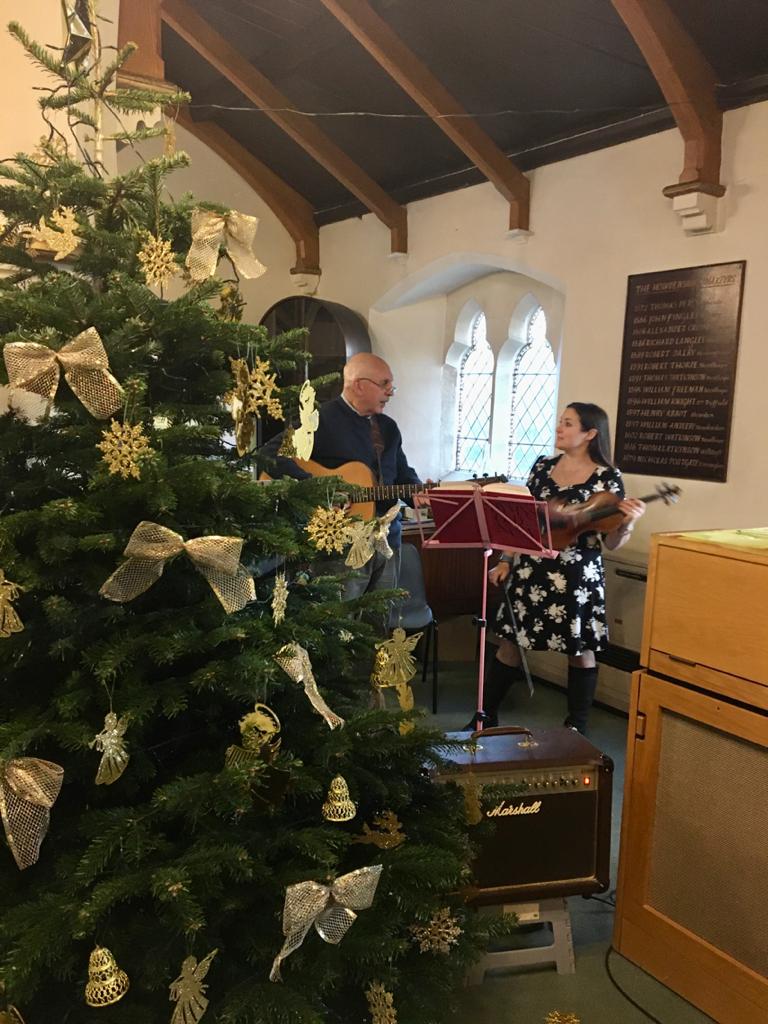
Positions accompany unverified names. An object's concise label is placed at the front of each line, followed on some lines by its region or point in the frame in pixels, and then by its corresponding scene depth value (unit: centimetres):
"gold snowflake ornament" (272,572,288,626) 128
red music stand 250
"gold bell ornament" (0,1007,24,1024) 115
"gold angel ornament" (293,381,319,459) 139
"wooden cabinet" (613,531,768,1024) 171
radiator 375
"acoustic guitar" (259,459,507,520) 293
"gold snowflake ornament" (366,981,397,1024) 122
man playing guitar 293
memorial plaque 330
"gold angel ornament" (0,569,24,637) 111
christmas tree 111
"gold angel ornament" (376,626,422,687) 152
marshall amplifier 194
